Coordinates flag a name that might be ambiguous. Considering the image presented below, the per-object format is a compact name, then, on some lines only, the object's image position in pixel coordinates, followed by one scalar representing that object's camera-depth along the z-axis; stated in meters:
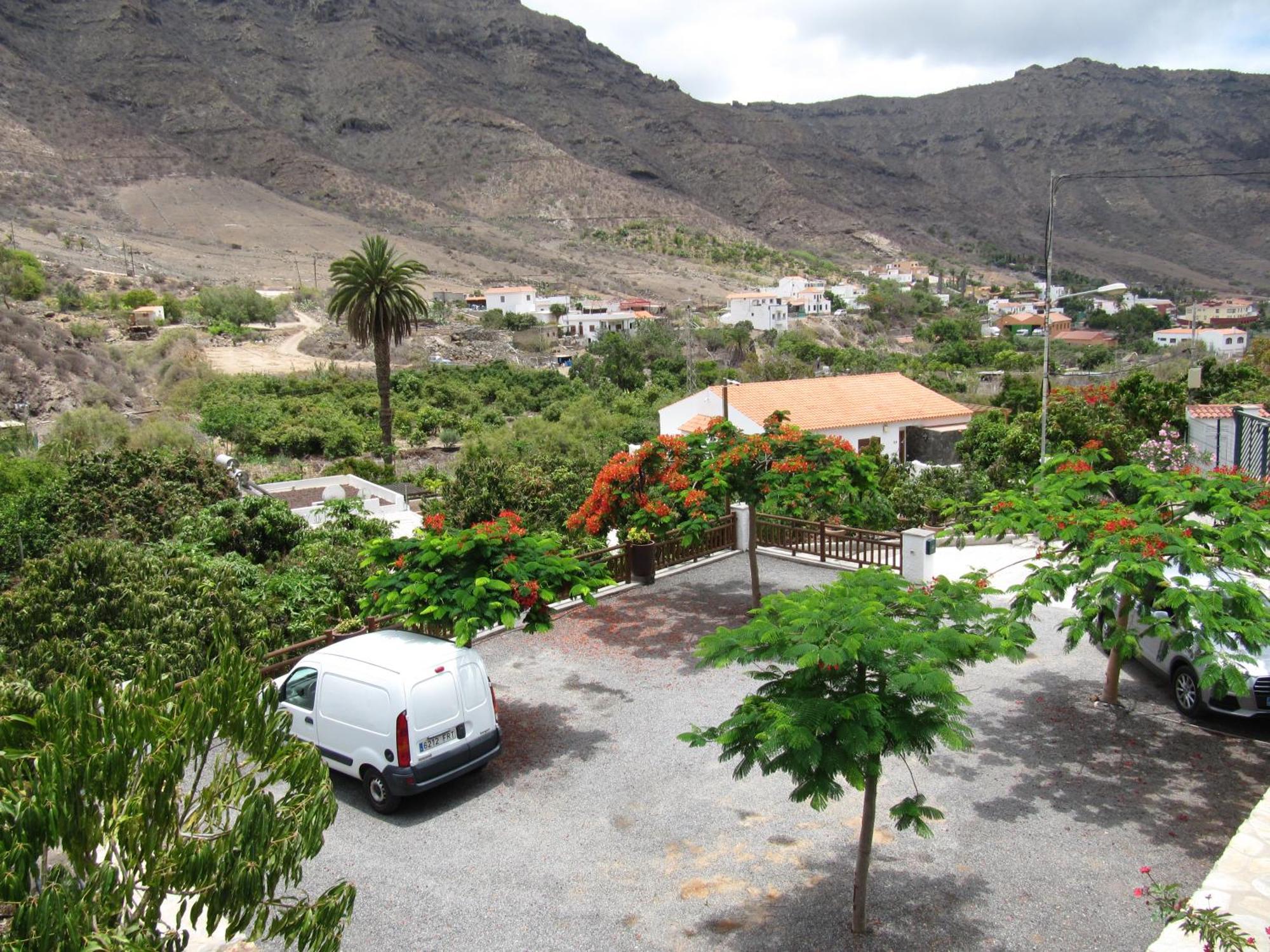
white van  8.24
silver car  9.35
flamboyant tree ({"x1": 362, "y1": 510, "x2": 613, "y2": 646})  9.46
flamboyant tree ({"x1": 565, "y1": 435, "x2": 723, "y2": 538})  13.41
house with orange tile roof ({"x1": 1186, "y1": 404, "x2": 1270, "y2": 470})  21.95
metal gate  19.80
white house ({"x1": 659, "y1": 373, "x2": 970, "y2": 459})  35.75
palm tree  38.88
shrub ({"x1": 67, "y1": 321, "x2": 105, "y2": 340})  52.16
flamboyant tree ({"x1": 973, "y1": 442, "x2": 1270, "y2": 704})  8.06
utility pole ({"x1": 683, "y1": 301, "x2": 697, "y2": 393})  63.50
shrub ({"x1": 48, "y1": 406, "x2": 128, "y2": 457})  32.25
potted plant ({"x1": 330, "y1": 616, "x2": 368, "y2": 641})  11.95
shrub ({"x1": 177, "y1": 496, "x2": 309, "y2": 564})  17.59
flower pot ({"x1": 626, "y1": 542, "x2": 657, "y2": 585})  15.97
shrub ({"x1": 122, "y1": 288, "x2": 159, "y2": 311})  67.43
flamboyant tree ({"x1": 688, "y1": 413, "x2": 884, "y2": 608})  13.55
